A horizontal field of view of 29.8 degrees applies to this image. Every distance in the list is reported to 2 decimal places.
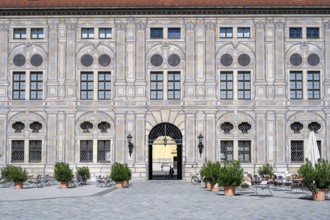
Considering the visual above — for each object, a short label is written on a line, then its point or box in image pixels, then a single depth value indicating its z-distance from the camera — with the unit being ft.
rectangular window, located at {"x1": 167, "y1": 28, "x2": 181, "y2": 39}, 152.25
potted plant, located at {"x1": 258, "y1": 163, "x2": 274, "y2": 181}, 136.15
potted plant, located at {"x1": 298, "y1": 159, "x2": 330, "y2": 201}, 87.56
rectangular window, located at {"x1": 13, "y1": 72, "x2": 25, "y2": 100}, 151.94
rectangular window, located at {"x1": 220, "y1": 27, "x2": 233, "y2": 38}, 152.35
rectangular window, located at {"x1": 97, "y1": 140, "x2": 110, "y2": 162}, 150.10
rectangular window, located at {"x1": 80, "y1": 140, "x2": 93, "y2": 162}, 150.30
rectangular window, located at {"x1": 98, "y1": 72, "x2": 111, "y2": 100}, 151.33
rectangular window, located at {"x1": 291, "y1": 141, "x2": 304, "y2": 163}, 149.89
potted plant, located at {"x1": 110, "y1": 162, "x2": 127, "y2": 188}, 121.70
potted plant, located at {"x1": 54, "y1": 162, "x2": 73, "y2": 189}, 120.06
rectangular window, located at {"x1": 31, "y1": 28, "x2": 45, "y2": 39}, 153.07
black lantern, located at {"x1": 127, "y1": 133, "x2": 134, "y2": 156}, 148.56
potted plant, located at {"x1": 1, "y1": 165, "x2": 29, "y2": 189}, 120.06
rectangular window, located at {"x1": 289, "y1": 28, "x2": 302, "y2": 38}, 152.35
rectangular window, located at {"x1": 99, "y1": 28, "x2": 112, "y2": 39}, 152.66
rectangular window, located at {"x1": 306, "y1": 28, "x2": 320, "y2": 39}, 152.35
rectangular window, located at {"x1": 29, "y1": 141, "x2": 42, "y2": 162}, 150.30
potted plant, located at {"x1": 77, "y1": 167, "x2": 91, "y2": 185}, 132.46
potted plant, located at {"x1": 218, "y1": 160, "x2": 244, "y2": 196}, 96.07
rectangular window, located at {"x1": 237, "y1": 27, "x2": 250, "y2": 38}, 152.25
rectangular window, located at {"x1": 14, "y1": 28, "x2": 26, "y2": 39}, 153.17
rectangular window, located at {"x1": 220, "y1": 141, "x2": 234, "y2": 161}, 150.00
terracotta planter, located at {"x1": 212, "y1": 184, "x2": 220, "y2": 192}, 108.39
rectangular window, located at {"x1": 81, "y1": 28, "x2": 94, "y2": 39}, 152.76
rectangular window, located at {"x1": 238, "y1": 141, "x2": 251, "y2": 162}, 150.30
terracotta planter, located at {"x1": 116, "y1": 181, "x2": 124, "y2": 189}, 122.21
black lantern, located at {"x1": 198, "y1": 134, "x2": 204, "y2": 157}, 148.66
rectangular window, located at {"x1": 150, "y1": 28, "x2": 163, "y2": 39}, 152.31
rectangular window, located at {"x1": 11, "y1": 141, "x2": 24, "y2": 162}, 150.51
